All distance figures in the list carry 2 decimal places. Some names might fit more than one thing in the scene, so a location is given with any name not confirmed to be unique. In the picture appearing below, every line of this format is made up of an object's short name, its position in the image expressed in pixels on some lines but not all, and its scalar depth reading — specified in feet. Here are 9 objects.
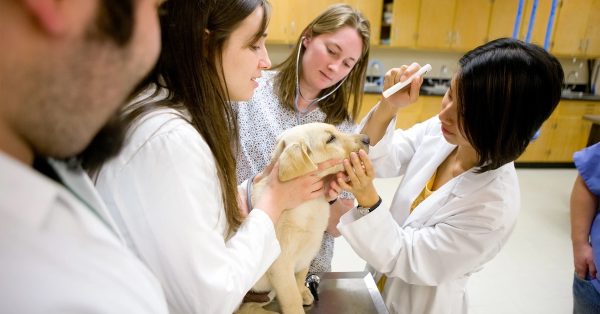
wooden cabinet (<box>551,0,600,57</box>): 18.57
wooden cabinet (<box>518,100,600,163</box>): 18.52
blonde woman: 5.44
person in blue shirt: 5.48
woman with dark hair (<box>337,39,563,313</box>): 3.76
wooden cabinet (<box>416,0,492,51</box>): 18.10
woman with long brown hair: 2.37
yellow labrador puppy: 4.00
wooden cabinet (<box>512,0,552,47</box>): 17.52
